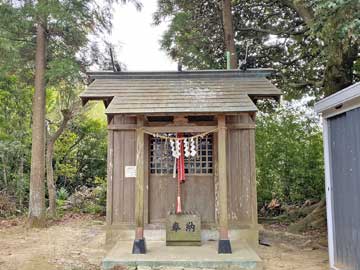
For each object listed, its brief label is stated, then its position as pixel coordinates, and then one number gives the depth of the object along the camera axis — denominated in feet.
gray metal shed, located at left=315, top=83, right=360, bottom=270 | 13.51
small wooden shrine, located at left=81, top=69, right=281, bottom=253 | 20.48
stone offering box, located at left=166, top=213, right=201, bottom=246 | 19.03
